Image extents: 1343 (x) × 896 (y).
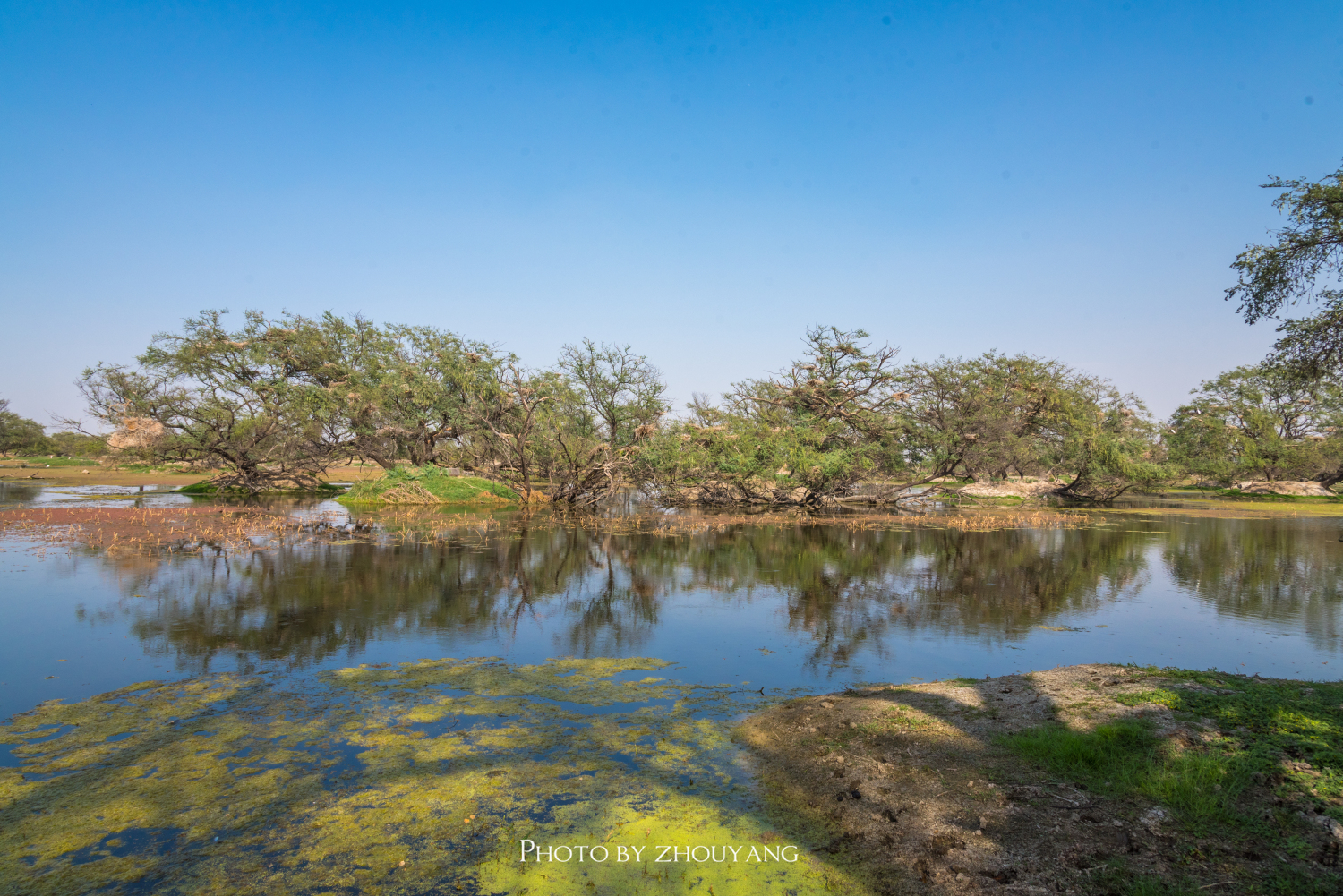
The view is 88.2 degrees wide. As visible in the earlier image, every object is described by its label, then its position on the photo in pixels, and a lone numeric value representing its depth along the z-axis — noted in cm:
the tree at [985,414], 2989
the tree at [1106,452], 3072
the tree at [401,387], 3017
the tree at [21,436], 5556
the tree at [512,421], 2780
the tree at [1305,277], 917
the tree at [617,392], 3075
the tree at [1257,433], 4000
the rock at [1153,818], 405
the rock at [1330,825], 371
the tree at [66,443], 5822
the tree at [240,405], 2656
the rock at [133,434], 2572
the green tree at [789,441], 2625
